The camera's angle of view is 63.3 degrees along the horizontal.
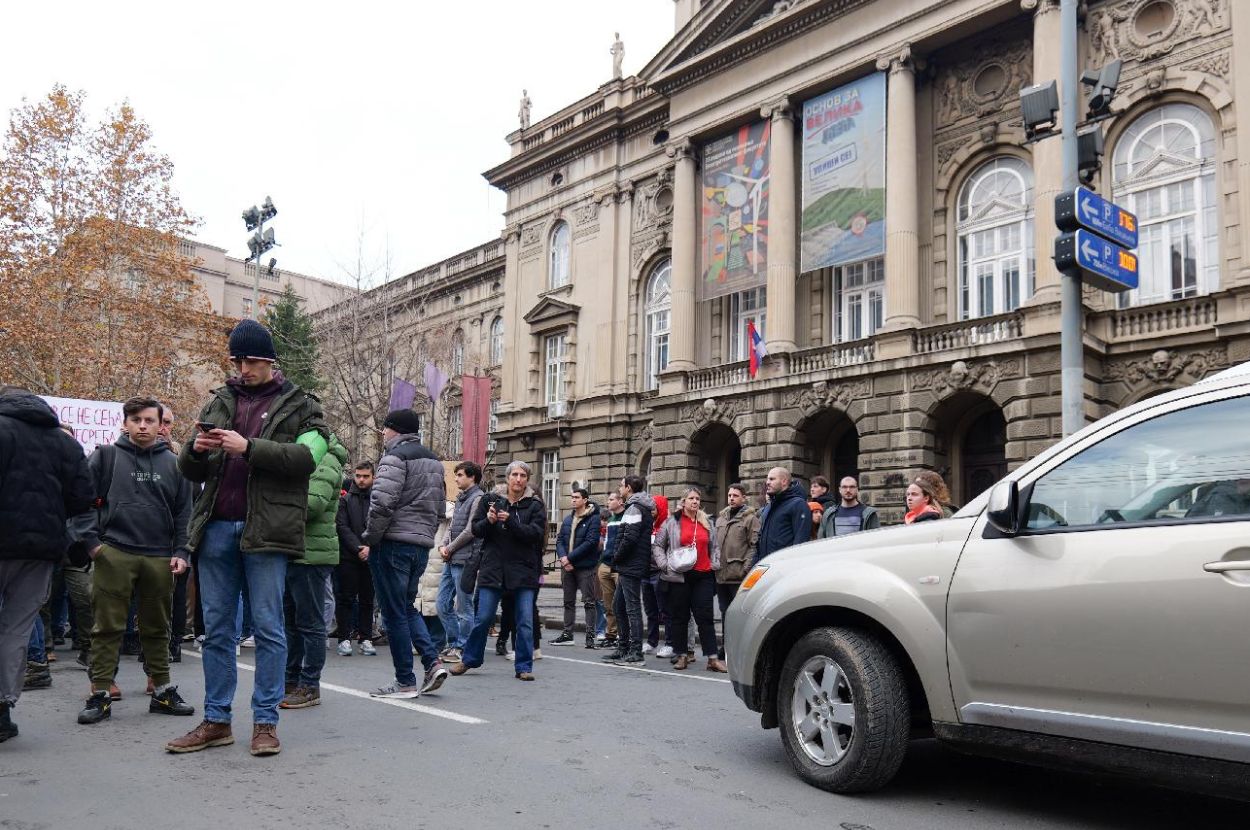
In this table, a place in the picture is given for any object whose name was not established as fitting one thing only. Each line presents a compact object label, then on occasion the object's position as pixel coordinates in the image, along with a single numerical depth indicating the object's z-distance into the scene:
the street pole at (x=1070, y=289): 11.20
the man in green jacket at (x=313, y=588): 7.00
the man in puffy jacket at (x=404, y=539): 7.69
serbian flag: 27.30
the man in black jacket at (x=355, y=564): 11.52
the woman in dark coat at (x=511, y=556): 9.27
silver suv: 3.90
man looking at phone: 5.54
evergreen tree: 40.78
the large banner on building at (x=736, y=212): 28.16
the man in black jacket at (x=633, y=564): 11.45
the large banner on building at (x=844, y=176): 25.05
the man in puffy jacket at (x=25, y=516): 5.99
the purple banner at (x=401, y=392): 27.37
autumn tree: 29.23
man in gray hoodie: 6.91
